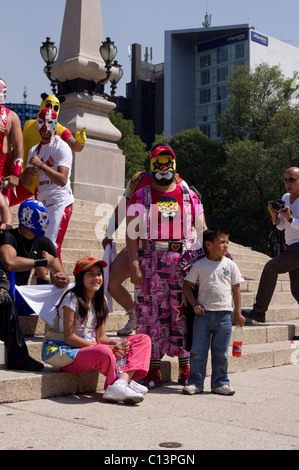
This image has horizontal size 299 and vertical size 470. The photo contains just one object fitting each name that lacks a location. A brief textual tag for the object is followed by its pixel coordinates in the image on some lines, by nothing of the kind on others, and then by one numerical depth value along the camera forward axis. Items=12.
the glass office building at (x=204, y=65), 75.62
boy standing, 5.22
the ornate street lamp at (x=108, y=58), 14.67
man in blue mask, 5.16
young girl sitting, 4.69
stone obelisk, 14.48
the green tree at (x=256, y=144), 34.12
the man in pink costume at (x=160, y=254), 5.31
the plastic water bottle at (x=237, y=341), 5.29
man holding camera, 7.60
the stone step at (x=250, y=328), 5.72
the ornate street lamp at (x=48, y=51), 14.66
